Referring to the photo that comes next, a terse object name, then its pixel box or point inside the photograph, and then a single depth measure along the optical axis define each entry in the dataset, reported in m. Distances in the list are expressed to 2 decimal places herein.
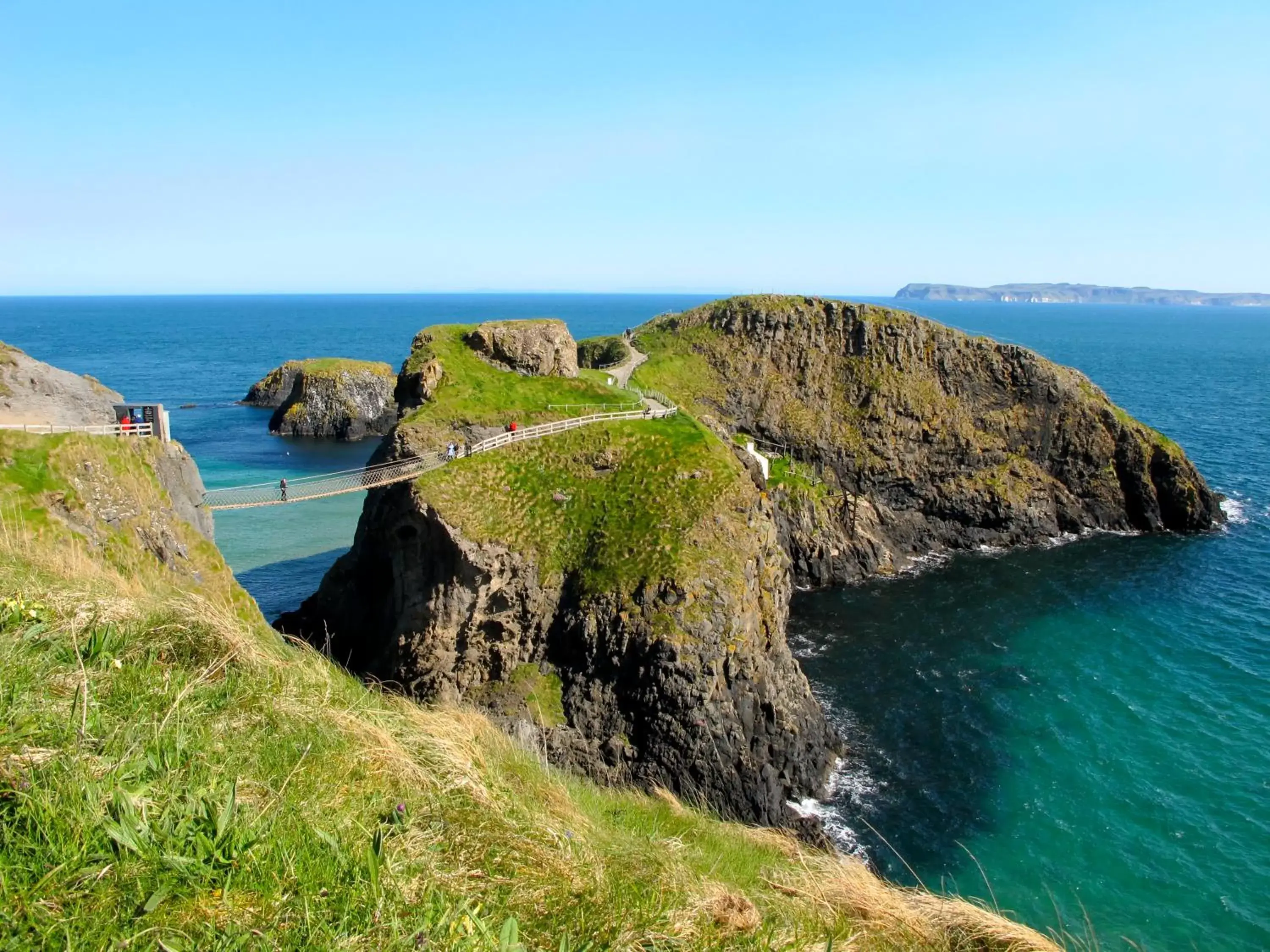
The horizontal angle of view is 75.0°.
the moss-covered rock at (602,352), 75.88
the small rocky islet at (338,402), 96.06
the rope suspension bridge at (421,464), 35.00
